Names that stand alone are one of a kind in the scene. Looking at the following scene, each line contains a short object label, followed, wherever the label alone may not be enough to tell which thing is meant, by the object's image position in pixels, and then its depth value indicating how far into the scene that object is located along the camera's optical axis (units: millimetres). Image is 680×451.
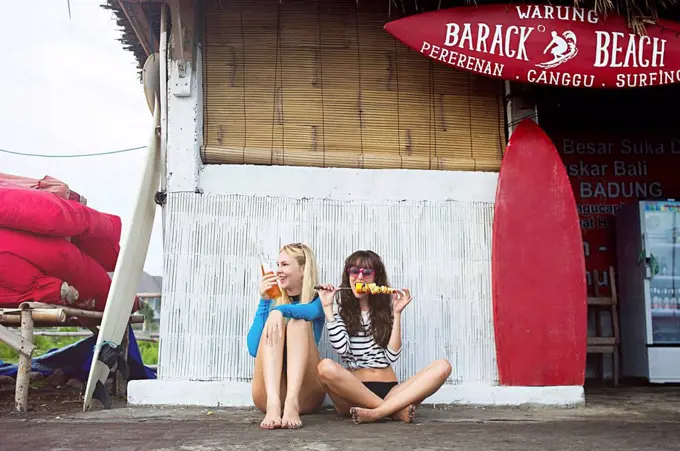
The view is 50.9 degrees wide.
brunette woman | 3648
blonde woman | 3662
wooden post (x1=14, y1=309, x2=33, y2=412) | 4422
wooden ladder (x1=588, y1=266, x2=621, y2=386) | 6879
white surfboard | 4586
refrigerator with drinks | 6621
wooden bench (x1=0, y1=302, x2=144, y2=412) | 4418
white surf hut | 4656
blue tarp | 6172
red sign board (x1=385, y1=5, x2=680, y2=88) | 4543
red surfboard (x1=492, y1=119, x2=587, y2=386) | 4672
